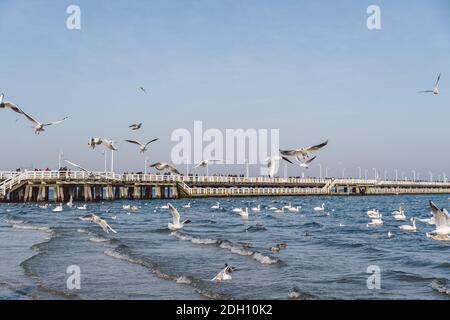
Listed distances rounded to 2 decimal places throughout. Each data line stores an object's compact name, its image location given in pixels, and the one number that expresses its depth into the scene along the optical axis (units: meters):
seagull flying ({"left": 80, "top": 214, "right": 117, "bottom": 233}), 19.40
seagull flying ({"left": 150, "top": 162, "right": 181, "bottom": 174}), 18.84
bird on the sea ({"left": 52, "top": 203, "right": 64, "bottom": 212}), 45.75
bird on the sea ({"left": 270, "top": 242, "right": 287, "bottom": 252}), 20.88
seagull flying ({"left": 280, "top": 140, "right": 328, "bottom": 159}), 15.30
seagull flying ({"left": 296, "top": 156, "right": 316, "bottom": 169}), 14.83
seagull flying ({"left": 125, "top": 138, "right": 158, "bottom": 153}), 18.27
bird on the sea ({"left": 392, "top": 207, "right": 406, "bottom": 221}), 40.06
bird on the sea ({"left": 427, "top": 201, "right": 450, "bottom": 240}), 13.85
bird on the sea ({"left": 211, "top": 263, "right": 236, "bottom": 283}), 14.62
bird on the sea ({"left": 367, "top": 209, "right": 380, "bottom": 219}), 39.27
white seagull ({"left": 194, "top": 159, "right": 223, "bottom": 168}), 20.98
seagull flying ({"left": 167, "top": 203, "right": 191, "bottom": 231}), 19.92
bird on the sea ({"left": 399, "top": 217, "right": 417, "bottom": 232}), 30.28
